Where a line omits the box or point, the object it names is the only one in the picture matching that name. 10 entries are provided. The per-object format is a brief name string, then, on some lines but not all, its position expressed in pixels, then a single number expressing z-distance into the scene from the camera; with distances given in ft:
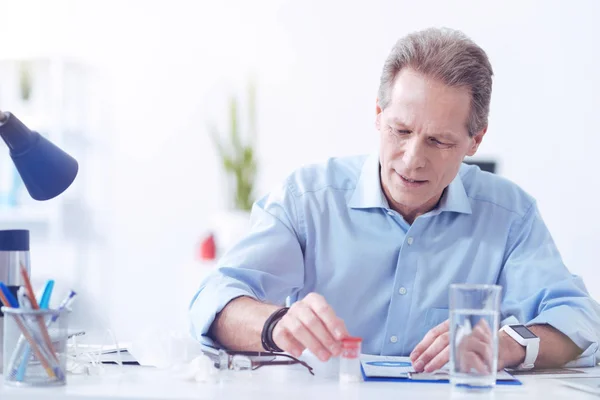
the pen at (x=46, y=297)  6.81
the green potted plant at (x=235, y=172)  16.73
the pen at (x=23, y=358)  6.65
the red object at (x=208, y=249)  16.75
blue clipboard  7.03
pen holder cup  6.66
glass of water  6.84
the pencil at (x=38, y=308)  6.68
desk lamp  6.89
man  8.29
